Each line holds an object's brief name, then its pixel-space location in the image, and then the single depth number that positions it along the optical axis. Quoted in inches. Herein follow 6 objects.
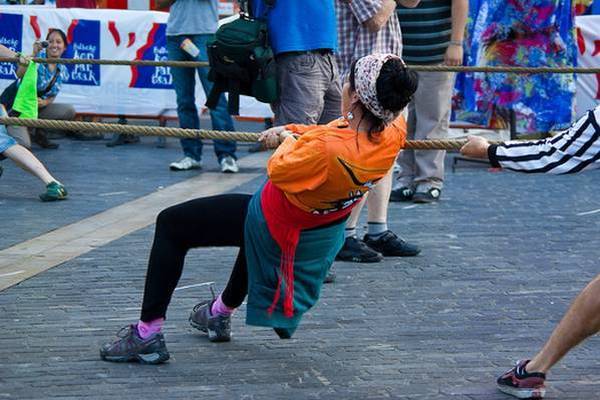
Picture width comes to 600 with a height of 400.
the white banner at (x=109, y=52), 693.6
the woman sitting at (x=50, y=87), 637.2
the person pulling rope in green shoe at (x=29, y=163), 480.3
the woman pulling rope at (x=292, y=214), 242.4
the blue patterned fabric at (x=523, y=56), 590.7
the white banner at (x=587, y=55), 650.0
